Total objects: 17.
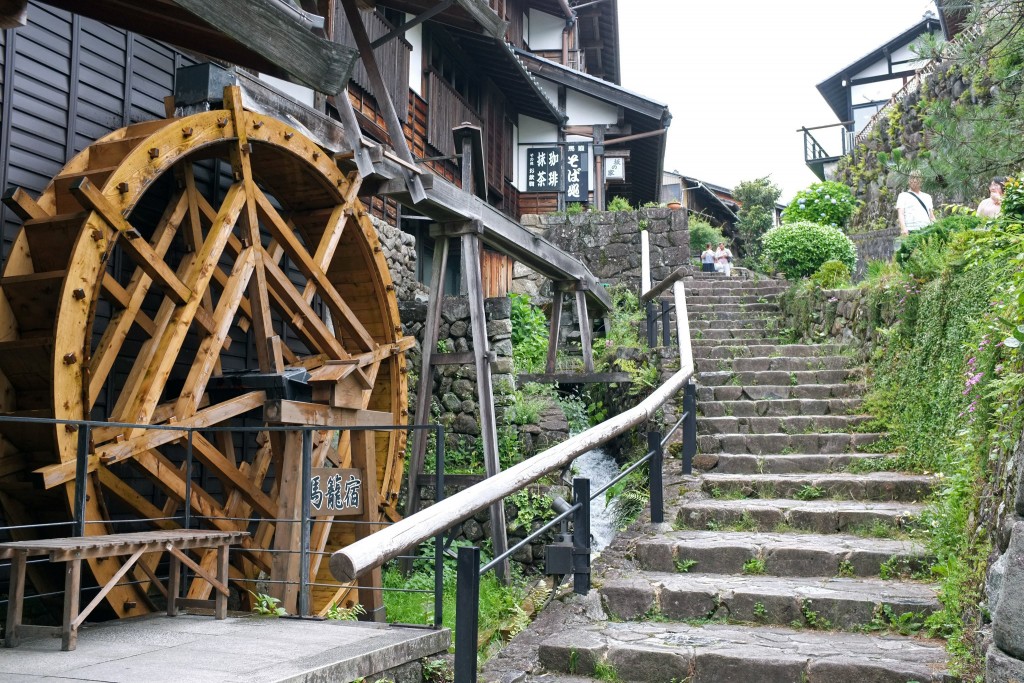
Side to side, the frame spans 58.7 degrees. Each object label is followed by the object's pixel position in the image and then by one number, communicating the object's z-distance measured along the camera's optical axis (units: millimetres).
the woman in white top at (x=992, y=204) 7730
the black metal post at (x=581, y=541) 4145
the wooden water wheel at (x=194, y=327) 5199
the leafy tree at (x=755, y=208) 29859
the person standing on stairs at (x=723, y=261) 19375
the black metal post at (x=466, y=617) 2926
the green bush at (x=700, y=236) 26094
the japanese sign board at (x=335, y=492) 6047
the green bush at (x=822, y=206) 17781
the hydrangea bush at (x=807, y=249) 12055
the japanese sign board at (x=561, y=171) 17797
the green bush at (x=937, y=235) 7297
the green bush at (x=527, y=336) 11633
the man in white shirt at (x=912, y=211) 9673
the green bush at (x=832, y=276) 10258
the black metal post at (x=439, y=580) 4371
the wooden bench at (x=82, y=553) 3680
